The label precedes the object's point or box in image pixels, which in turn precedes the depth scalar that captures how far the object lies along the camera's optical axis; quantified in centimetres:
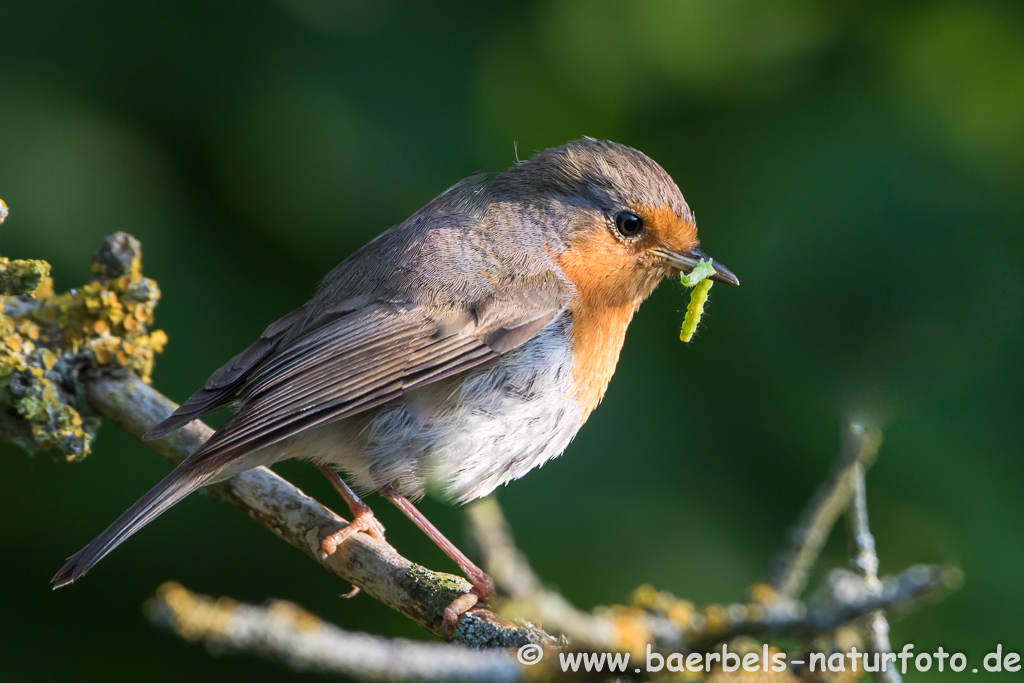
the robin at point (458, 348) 536
